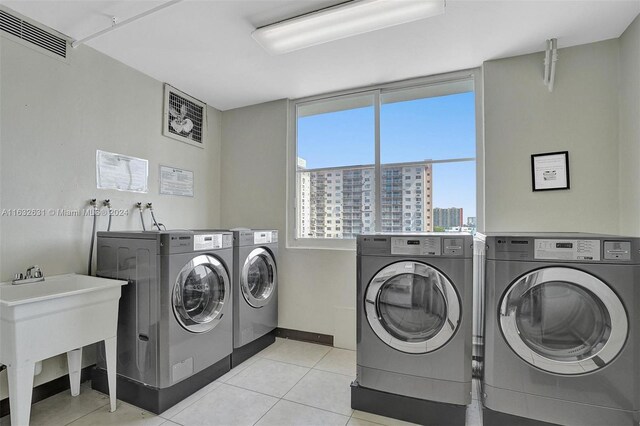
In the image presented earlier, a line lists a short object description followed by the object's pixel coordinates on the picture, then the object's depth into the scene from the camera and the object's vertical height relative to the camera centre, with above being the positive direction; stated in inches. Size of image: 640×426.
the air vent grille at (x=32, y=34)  72.6 +47.5
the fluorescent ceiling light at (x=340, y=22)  68.2 +48.6
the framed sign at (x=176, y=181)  112.6 +13.8
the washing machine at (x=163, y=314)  72.7 -25.9
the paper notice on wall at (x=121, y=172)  92.2 +14.6
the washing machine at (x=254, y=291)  97.6 -27.4
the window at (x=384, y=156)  106.7 +23.6
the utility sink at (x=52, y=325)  57.2 -23.3
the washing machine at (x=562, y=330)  56.3 -23.3
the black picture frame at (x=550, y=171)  88.9 +13.8
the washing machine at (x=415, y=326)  65.7 -26.0
